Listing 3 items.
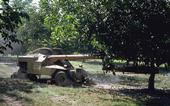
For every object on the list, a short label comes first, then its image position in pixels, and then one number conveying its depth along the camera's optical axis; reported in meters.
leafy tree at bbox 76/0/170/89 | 15.32
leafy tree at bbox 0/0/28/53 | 4.38
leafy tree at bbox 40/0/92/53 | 17.42
